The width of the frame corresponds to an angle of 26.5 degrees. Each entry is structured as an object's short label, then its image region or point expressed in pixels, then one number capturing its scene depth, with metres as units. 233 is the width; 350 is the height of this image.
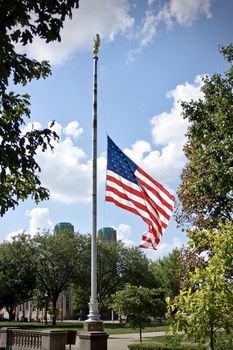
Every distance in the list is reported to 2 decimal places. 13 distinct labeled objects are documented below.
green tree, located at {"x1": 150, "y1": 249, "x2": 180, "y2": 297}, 77.92
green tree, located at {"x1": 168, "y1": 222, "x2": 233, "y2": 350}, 9.80
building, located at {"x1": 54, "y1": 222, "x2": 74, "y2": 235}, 112.73
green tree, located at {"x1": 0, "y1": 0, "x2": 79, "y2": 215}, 6.73
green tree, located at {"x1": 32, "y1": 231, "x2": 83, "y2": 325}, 60.75
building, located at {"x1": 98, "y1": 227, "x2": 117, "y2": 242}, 112.44
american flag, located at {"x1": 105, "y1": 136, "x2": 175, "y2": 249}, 17.77
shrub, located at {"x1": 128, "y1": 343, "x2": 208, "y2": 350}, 19.67
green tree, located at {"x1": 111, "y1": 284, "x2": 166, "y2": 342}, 28.06
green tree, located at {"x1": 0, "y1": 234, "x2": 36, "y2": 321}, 60.78
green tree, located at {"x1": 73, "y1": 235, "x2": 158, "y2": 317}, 65.56
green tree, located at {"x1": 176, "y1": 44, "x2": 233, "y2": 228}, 15.79
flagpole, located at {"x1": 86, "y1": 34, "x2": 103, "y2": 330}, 17.92
